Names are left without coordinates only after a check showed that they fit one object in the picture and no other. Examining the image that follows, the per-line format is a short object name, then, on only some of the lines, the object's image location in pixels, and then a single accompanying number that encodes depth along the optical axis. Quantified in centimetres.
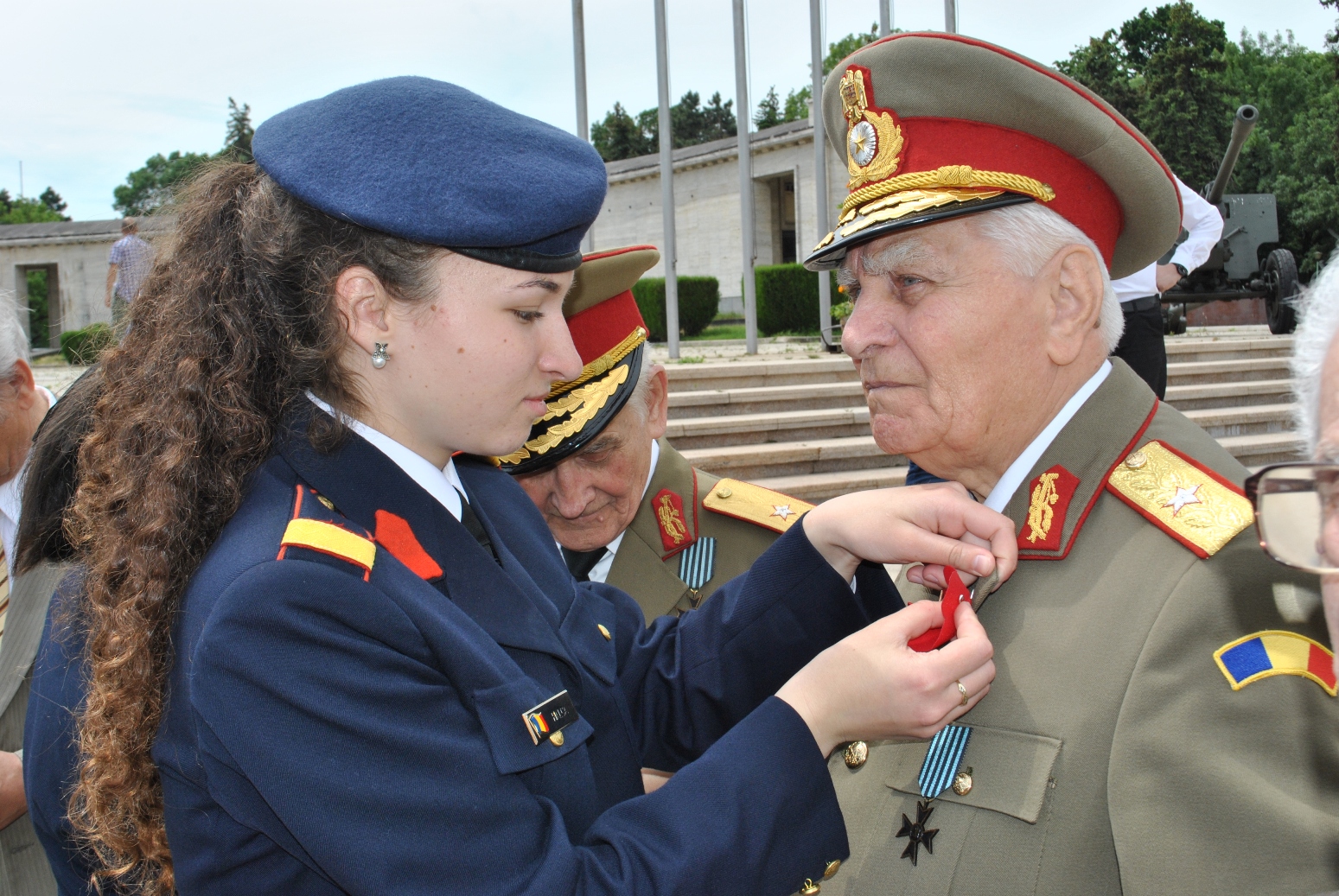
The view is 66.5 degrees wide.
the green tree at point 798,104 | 5291
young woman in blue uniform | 122
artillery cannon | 1398
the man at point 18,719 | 238
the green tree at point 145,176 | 6234
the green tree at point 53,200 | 7150
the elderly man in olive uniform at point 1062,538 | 141
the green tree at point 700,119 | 5444
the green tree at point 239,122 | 5488
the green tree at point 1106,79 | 3394
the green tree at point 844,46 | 4449
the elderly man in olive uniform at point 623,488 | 291
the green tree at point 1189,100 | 3175
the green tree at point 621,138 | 4659
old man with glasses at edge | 117
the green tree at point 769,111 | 5531
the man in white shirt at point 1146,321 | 611
